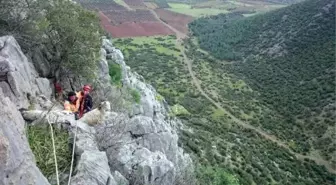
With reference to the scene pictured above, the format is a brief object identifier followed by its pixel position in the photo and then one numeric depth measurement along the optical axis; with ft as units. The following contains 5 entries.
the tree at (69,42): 63.10
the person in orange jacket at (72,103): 48.45
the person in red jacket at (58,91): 58.39
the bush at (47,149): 33.65
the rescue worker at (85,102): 49.49
